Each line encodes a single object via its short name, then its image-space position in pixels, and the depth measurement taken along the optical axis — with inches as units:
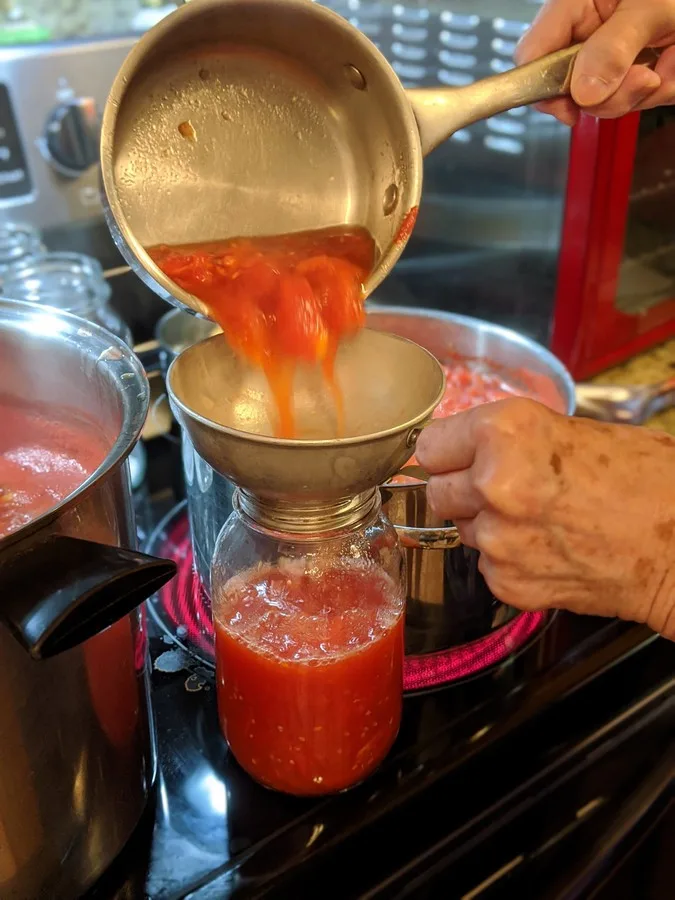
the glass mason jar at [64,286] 36.9
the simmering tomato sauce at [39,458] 24.1
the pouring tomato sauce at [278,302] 25.0
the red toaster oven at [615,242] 41.5
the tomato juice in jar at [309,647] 24.5
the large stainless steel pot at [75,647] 16.4
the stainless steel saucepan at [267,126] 24.2
